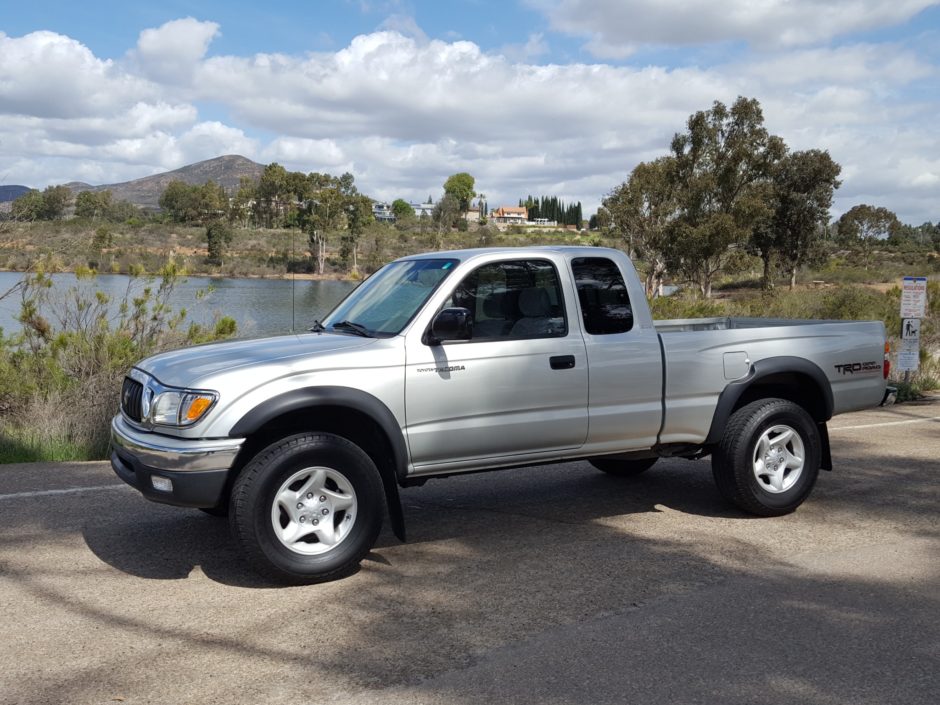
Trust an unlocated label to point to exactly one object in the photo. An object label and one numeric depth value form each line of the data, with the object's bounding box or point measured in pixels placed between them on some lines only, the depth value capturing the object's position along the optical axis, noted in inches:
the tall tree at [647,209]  1844.2
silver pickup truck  202.8
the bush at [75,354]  366.3
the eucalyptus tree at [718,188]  1806.1
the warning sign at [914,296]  517.3
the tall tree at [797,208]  2174.0
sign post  518.0
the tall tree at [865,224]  3307.1
